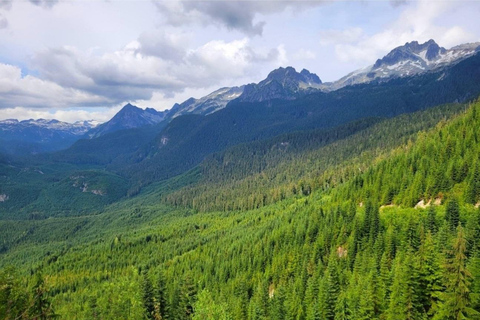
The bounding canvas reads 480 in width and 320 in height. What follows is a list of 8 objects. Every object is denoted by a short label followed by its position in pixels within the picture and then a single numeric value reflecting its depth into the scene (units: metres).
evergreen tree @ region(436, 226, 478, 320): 44.16
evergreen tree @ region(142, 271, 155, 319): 75.75
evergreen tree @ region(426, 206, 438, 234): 85.88
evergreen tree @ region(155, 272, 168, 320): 77.50
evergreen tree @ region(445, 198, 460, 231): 86.02
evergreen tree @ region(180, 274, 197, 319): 82.94
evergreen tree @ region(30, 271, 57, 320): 44.27
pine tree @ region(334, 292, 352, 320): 60.85
